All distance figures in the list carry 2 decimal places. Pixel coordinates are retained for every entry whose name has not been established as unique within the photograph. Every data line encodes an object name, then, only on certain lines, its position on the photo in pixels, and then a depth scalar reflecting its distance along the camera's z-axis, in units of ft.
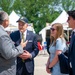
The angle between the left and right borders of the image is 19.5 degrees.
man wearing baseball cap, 14.42
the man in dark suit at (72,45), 10.41
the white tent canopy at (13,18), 54.34
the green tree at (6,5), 145.92
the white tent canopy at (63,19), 56.08
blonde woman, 12.69
